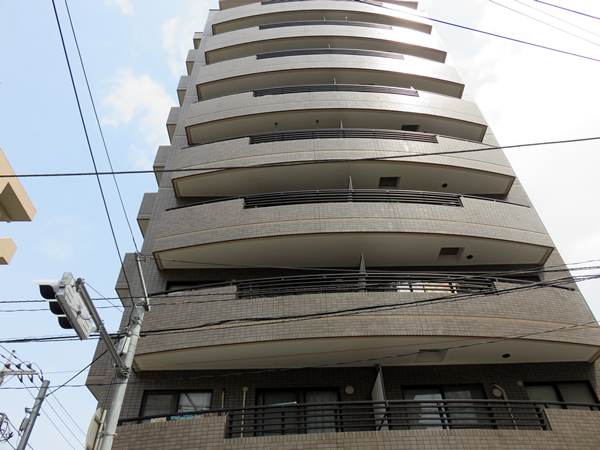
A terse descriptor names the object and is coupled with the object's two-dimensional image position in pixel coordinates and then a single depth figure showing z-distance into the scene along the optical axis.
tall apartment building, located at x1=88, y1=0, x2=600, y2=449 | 9.09
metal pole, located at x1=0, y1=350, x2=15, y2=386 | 16.83
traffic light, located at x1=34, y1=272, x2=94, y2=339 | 5.54
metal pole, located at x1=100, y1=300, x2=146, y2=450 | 6.16
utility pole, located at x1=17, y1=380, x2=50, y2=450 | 13.36
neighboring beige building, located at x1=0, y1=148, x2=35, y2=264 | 7.91
